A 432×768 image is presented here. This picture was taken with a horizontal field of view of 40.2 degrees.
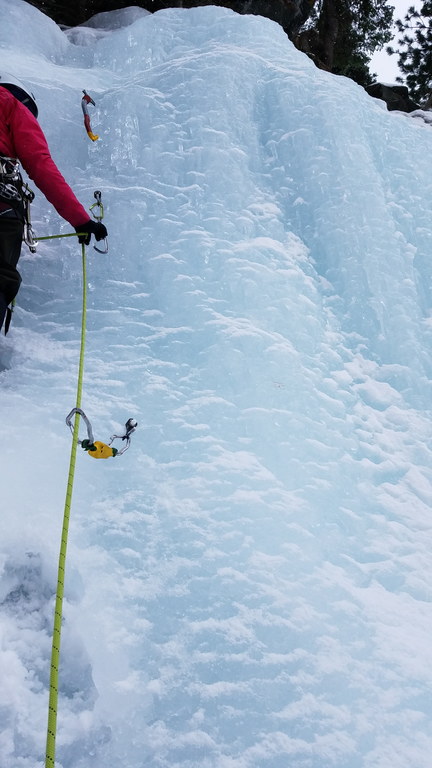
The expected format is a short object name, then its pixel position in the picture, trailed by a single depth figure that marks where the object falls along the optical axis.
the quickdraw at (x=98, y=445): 1.90
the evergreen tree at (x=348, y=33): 10.12
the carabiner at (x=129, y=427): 2.13
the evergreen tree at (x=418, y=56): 11.05
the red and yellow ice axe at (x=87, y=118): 4.07
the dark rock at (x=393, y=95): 9.25
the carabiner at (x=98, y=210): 3.37
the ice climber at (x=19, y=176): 2.41
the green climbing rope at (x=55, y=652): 1.08
